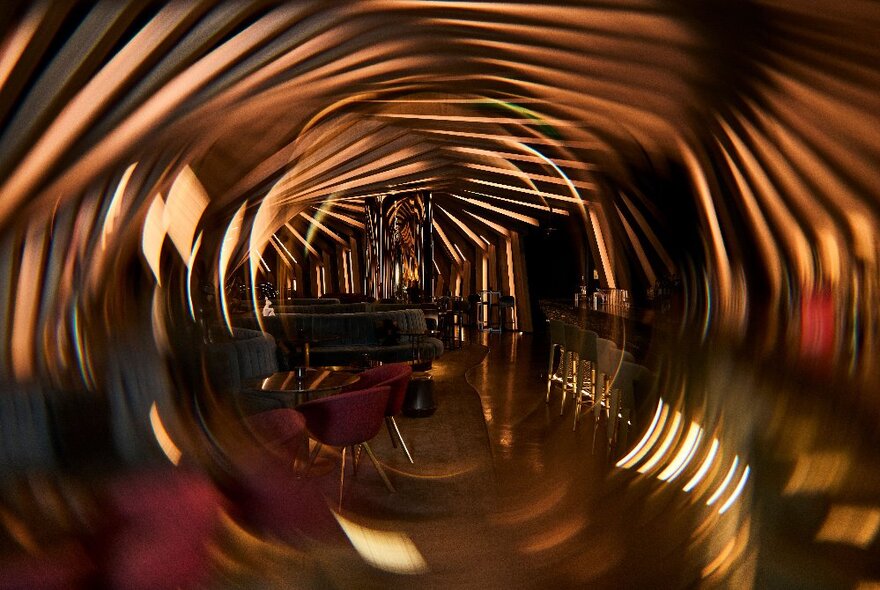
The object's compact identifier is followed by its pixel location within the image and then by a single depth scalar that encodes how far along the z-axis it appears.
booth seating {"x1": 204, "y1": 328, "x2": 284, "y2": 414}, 6.88
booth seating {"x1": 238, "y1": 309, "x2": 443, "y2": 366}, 9.09
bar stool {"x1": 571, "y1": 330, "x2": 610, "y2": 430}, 5.43
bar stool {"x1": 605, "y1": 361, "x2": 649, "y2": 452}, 3.96
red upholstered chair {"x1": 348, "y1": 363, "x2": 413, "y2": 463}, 4.55
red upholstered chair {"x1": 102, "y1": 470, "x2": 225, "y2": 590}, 1.69
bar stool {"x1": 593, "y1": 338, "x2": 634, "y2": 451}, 4.39
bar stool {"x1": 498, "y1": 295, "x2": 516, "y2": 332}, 14.36
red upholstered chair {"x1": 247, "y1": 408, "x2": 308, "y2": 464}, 3.56
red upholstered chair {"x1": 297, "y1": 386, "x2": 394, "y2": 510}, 3.74
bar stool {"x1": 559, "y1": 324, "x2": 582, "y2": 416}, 5.86
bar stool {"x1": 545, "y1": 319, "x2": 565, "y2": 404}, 6.44
